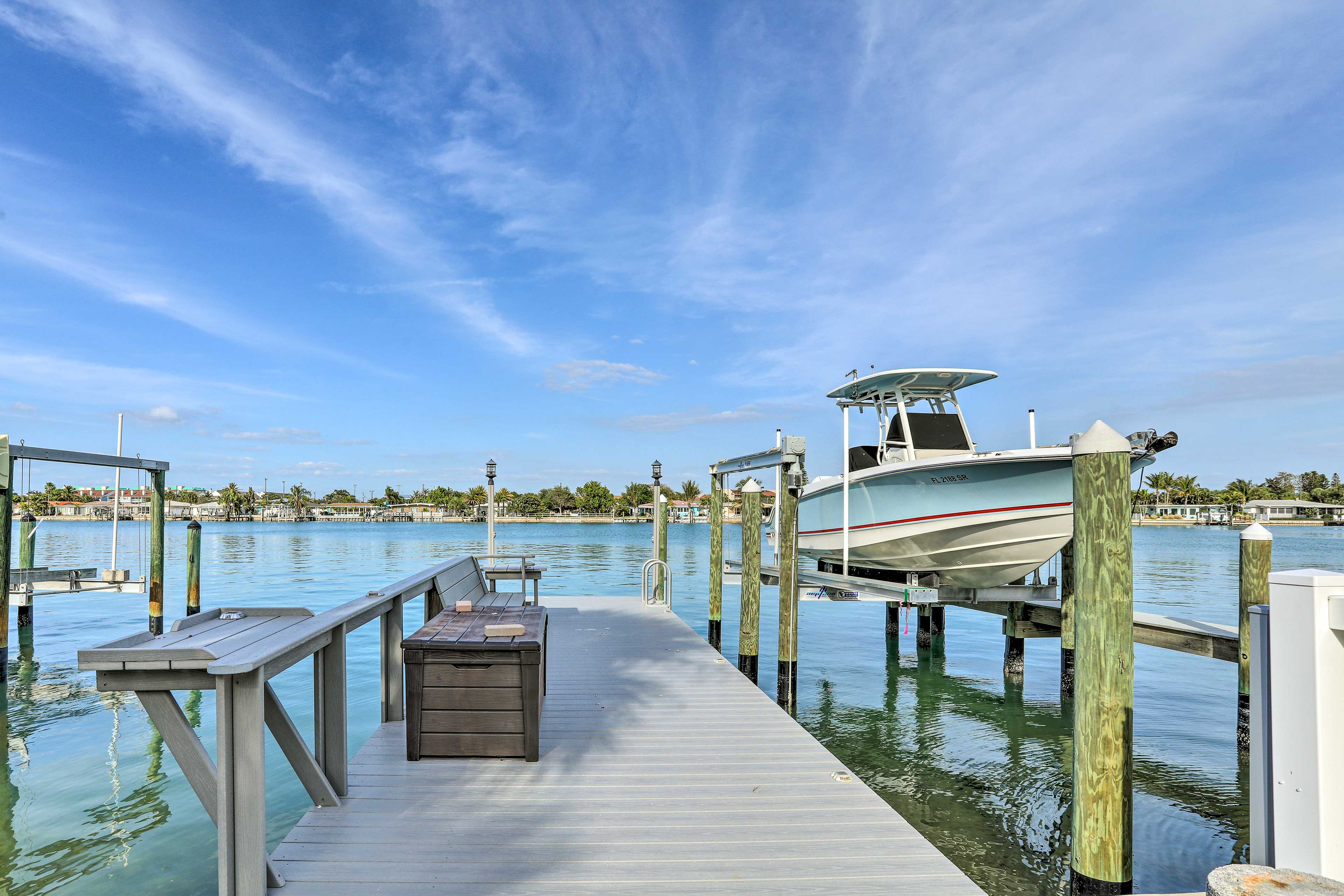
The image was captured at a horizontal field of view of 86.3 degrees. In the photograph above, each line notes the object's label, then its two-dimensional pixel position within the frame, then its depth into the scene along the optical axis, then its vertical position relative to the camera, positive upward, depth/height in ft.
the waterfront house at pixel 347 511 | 531.91 -23.76
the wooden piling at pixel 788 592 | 25.46 -4.07
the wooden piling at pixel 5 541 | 31.30 -2.83
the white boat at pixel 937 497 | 28.12 -0.60
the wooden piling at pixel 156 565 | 42.01 -5.08
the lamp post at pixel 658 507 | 41.65 -1.53
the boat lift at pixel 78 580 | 40.45 -6.32
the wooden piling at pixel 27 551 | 44.70 -5.17
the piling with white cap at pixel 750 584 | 27.99 -4.07
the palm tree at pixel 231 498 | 494.18 -13.29
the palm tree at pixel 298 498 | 528.22 -13.91
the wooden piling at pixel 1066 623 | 29.58 -5.76
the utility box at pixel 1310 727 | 7.44 -2.56
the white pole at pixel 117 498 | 43.98 -1.28
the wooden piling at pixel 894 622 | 47.21 -9.20
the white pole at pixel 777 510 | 27.09 -1.30
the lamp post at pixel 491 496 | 43.62 -1.01
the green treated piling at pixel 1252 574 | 22.43 -2.84
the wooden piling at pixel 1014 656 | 36.40 -8.83
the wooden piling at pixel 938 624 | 46.26 -9.27
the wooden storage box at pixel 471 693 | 13.64 -4.23
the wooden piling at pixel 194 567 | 44.55 -5.64
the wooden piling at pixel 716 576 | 34.88 -4.61
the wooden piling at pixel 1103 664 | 10.94 -2.79
